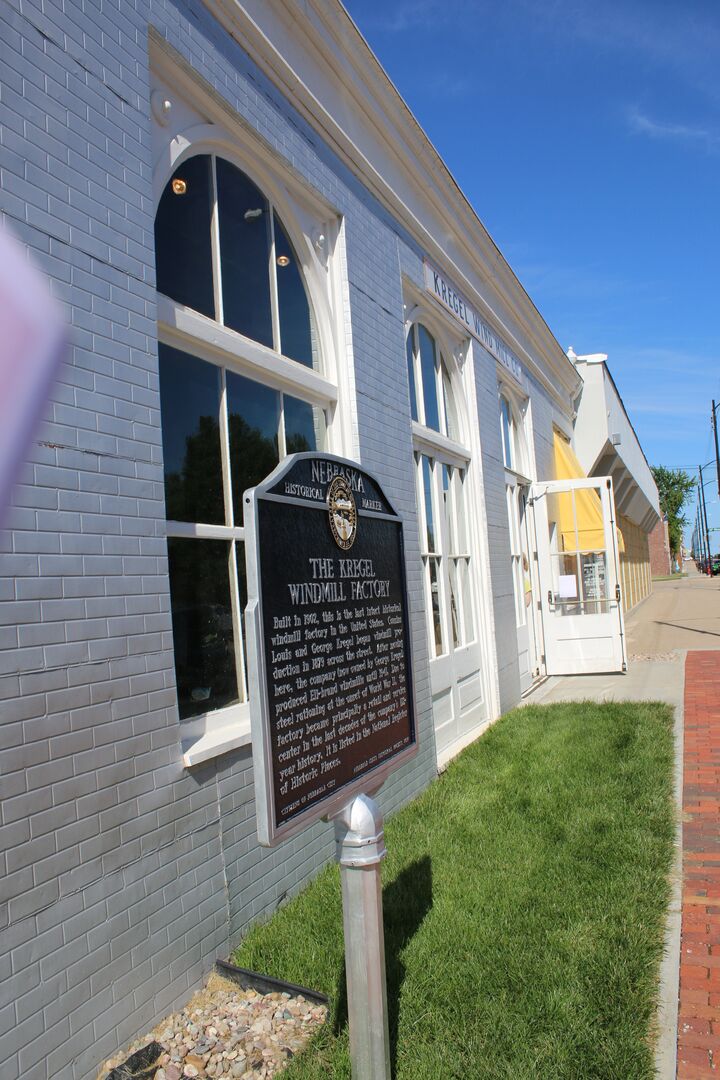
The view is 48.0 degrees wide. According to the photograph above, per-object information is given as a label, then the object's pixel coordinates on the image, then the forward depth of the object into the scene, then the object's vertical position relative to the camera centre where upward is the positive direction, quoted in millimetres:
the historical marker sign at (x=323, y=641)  2232 -198
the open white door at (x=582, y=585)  11117 -282
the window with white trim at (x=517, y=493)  10727 +1028
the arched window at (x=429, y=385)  7367 +1831
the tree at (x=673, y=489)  90125 +7958
